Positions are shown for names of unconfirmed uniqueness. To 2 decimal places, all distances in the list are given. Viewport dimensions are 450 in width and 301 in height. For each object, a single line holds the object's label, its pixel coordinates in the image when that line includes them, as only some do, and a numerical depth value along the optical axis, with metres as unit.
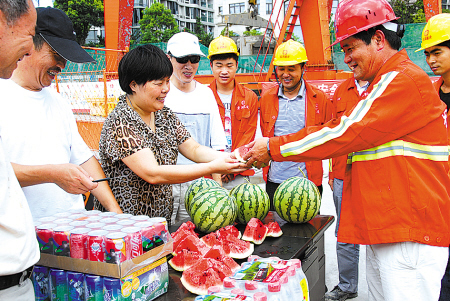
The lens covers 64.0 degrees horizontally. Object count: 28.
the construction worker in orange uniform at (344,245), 4.04
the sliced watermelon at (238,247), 2.41
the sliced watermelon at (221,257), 2.20
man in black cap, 2.13
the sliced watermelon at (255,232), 2.68
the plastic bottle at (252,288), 1.75
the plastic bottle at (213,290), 1.83
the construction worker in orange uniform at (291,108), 4.42
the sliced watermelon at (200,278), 1.95
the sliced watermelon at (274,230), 2.81
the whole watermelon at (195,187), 3.14
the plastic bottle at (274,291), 1.74
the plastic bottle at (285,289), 1.80
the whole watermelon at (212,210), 2.76
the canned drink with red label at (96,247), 1.68
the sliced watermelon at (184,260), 2.23
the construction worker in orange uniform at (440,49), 3.73
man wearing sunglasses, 3.85
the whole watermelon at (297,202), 3.06
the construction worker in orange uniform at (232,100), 4.80
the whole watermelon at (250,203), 3.05
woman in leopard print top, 2.59
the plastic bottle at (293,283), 1.89
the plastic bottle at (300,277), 1.98
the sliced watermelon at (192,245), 2.38
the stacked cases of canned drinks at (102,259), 1.67
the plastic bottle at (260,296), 1.63
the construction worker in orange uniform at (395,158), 2.25
